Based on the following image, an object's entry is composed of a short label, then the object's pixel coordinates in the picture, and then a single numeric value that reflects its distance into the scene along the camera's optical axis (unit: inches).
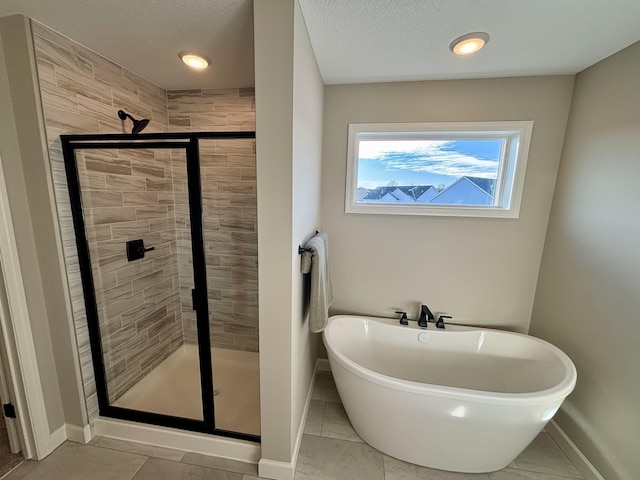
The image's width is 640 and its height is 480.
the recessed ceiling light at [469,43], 53.2
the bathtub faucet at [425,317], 81.1
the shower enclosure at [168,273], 60.4
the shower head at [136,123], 68.7
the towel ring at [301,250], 56.4
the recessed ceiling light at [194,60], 63.2
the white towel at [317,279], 57.5
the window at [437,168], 76.4
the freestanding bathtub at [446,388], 53.6
